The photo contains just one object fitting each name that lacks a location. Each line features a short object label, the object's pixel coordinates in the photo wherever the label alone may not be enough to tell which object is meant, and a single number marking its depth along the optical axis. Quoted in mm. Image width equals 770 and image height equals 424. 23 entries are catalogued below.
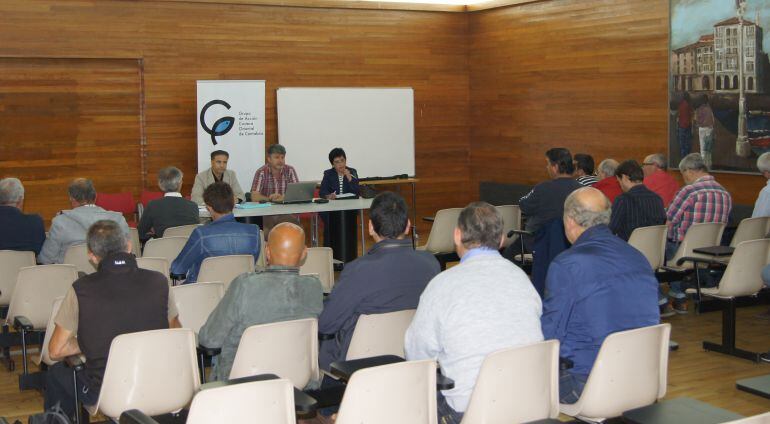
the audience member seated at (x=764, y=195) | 7832
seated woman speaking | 9711
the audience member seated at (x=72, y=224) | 6789
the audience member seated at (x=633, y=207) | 7496
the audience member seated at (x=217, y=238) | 6117
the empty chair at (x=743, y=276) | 6301
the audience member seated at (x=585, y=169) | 8562
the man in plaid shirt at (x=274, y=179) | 10078
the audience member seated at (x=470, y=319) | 3488
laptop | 9148
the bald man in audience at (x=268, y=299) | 4047
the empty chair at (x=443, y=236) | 8430
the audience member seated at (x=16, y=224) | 6879
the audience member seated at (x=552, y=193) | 7367
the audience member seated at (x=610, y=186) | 8384
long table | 8578
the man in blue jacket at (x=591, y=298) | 3842
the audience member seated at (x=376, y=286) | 4285
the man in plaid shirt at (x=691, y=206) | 7887
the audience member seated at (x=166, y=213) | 7773
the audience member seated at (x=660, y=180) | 8828
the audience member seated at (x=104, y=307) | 3980
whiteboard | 12281
